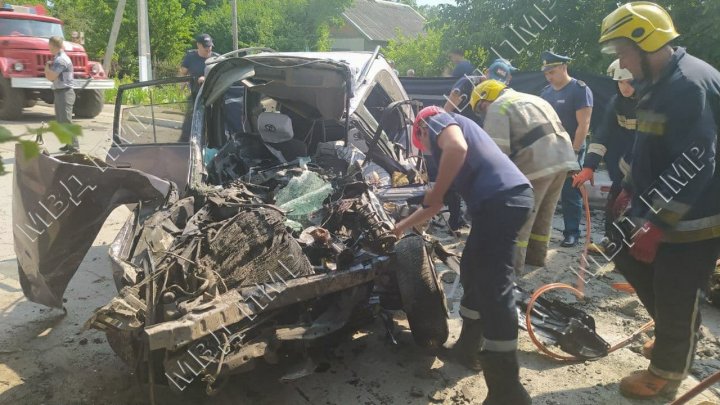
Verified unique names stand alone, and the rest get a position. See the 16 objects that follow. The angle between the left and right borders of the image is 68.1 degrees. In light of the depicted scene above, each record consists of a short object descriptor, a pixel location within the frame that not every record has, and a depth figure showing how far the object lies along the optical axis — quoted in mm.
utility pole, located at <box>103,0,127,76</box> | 14195
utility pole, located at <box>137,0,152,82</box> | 13359
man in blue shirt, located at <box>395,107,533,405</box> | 2662
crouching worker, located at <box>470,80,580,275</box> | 4066
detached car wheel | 3010
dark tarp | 7766
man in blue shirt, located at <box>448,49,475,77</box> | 8258
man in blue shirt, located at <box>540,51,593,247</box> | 5129
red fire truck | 11414
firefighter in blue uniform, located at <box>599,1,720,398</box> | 2539
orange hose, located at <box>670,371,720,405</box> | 1924
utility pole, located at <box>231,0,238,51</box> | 17734
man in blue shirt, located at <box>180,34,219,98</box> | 7465
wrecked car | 2561
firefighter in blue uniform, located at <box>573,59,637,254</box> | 4328
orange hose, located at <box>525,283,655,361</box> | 3248
